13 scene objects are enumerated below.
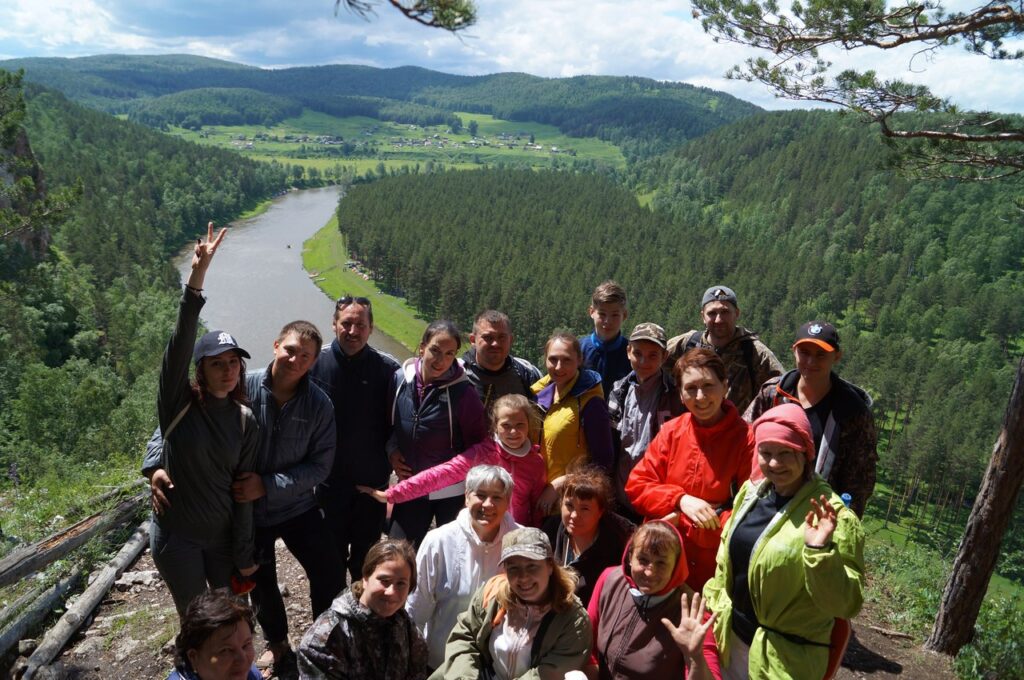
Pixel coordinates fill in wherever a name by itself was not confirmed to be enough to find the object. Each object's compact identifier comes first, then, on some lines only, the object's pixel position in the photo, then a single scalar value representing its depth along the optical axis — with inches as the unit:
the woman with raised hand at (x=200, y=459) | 137.6
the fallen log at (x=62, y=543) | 203.9
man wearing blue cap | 195.0
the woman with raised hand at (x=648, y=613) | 125.0
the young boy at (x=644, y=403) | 174.6
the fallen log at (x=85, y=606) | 191.6
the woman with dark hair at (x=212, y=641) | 107.4
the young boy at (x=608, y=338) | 202.4
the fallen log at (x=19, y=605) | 208.2
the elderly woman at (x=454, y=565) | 141.7
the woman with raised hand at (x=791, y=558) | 107.0
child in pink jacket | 163.5
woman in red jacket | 141.9
